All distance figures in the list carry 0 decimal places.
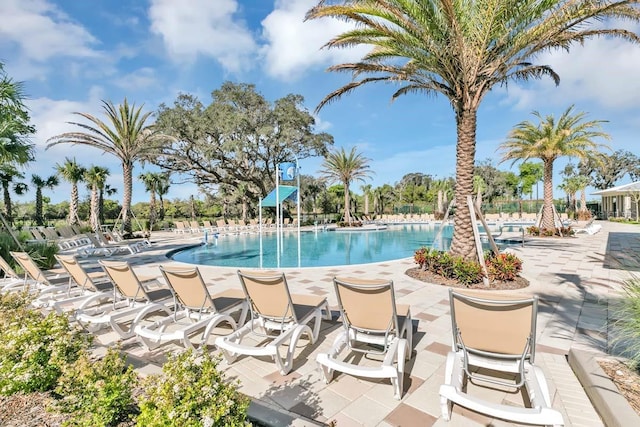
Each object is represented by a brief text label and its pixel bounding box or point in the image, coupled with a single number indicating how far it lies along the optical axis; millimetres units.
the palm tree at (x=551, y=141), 15039
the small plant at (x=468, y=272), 6871
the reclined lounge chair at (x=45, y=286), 5742
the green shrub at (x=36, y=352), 2461
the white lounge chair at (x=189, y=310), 3611
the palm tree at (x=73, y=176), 21688
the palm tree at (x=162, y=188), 35631
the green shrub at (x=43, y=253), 9448
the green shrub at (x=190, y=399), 1642
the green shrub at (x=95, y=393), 1985
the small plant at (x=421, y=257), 7996
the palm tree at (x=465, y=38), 6211
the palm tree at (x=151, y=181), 33438
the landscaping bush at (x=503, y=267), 6969
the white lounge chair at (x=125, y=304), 4094
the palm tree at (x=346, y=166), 27844
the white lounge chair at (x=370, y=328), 2768
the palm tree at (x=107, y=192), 28597
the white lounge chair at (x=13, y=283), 6777
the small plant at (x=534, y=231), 16844
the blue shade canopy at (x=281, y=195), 19844
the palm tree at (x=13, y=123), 8461
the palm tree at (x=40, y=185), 25859
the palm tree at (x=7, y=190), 21616
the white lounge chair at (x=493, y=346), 2297
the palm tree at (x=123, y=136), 18188
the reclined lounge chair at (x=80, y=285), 4897
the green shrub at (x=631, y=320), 2881
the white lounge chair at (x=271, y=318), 3209
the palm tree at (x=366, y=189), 38469
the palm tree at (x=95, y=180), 20838
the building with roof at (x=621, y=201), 28977
